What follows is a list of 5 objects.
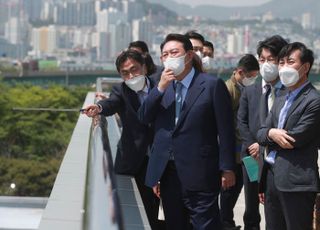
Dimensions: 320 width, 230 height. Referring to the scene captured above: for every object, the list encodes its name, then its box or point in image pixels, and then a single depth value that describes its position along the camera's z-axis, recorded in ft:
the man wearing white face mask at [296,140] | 19.41
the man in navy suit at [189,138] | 19.48
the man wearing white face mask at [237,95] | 27.22
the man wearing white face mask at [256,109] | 22.68
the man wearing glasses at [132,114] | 21.89
